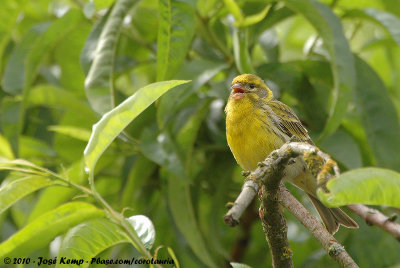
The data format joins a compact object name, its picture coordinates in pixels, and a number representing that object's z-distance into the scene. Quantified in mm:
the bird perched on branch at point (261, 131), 6074
